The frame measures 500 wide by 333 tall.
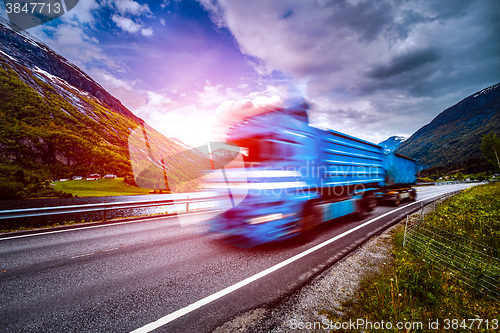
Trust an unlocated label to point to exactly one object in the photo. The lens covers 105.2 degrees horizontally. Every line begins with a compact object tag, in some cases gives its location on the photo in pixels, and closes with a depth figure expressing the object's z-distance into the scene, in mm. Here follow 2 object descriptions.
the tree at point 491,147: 46534
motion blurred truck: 4852
